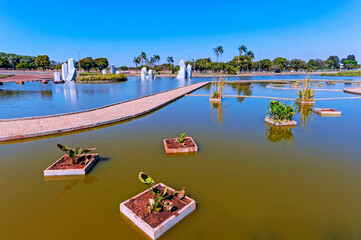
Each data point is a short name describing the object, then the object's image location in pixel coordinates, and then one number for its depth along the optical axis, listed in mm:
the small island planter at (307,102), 17469
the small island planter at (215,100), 18703
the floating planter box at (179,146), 7484
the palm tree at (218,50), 103188
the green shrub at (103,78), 46500
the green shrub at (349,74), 64562
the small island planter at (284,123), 11062
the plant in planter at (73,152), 6020
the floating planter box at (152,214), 3875
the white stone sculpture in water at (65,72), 46003
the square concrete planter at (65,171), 5914
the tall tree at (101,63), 91344
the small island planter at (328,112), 13507
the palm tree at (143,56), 107750
